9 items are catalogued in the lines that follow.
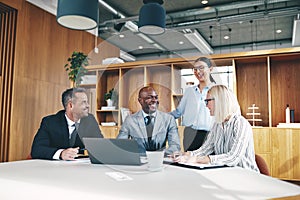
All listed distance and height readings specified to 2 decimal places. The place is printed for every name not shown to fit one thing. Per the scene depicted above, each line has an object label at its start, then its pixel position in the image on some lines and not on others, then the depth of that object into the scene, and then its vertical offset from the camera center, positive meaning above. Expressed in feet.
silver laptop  3.65 -0.39
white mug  3.54 -0.49
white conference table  2.46 -0.62
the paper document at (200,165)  3.89 -0.61
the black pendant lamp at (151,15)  7.14 +2.88
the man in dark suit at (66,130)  4.46 -0.18
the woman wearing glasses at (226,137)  4.40 -0.26
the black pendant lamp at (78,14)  7.06 +2.70
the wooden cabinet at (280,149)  11.02 -1.06
